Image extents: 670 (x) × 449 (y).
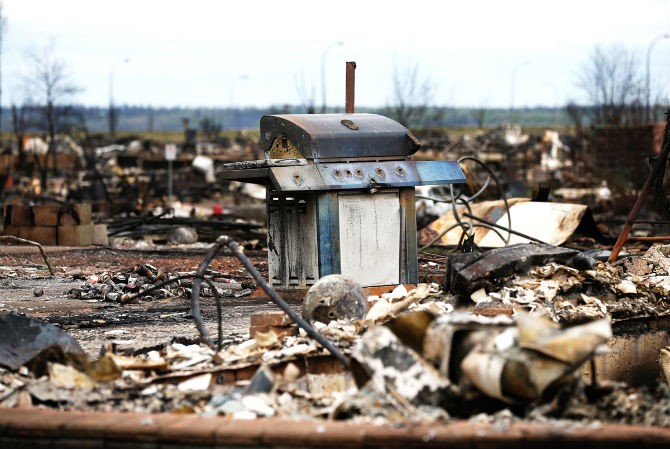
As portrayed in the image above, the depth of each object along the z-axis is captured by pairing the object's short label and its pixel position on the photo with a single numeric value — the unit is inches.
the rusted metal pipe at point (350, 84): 580.8
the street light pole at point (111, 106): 3161.4
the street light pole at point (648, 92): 1644.9
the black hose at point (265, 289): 336.8
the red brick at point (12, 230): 898.3
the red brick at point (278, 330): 381.1
